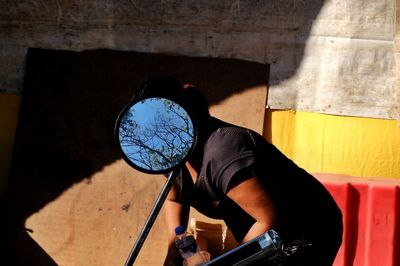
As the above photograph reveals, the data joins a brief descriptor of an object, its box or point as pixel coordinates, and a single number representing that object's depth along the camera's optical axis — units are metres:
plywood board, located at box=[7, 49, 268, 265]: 5.21
